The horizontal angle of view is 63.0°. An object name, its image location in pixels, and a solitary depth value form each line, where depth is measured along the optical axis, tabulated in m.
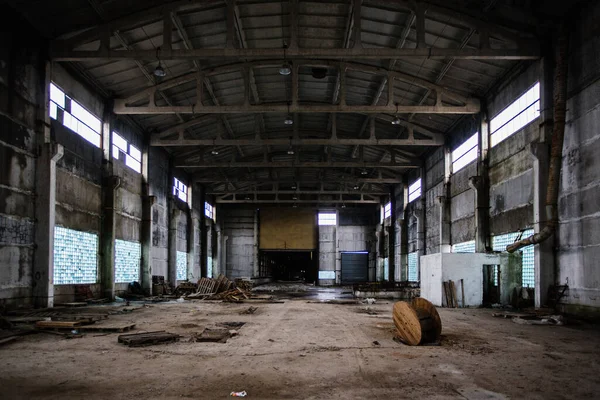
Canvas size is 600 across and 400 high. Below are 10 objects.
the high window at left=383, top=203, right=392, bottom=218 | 38.44
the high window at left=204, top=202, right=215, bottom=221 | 39.64
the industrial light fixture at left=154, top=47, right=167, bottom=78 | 15.82
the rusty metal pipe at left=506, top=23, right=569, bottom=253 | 14.40
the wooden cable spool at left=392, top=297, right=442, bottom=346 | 8.94
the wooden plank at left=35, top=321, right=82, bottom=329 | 10.74
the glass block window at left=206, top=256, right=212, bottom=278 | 38.97
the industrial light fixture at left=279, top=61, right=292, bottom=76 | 16.11
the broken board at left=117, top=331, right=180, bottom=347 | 9.08
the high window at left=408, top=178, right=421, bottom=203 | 31.44
